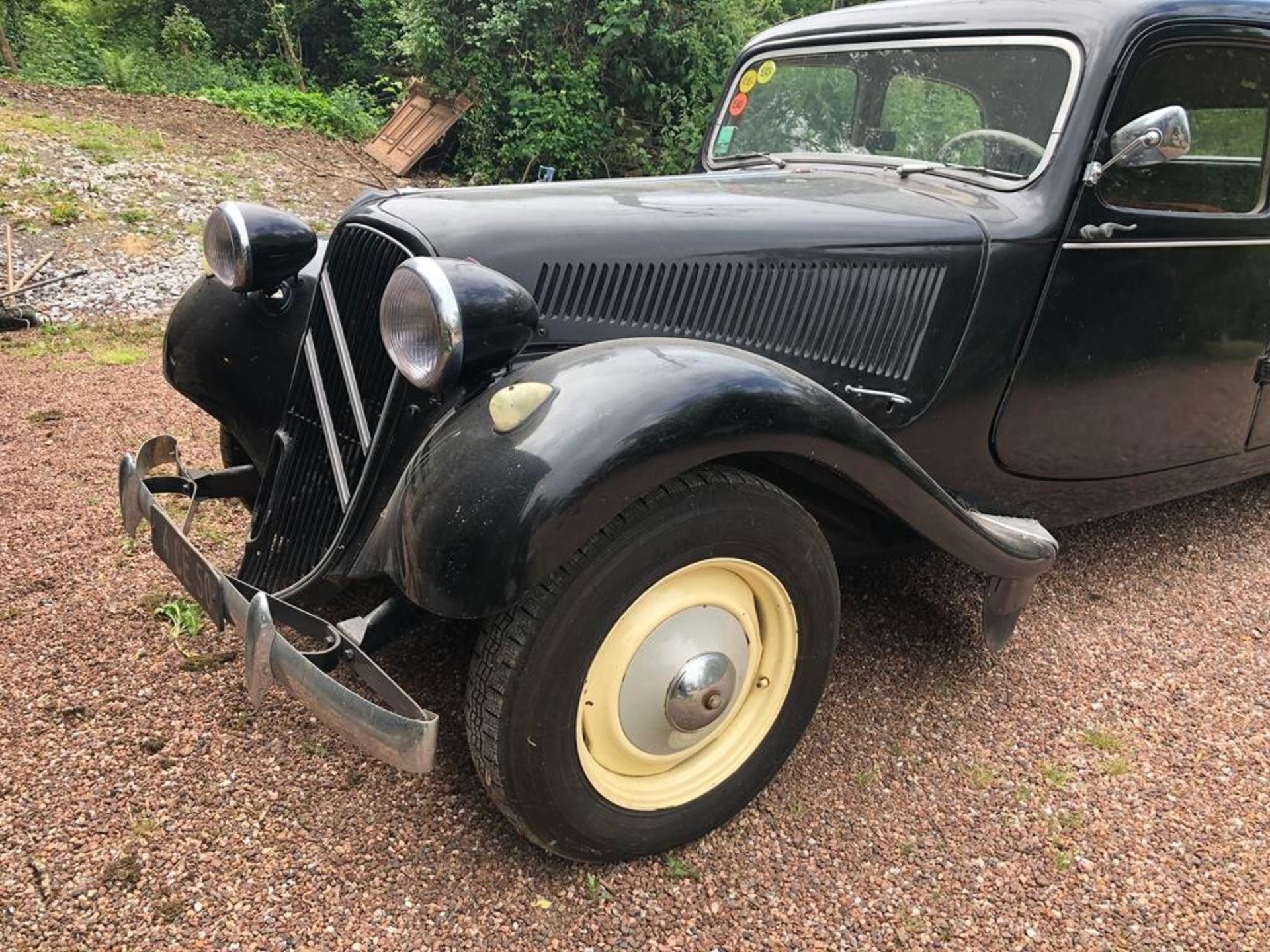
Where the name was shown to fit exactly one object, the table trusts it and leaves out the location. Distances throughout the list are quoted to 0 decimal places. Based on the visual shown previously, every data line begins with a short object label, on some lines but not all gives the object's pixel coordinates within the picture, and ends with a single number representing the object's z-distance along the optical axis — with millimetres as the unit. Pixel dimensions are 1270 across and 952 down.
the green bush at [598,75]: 9047
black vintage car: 1642
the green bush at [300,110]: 11727
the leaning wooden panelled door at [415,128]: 10383
